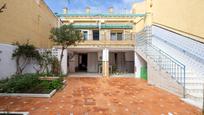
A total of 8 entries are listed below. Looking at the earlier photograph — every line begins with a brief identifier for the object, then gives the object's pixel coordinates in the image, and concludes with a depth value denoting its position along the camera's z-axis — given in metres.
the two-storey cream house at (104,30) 9.84
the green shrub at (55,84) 4.58
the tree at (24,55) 5.42
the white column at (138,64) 7.50
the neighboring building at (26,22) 4.89
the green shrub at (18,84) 3.93
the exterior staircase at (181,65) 3.65
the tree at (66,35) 6.43
